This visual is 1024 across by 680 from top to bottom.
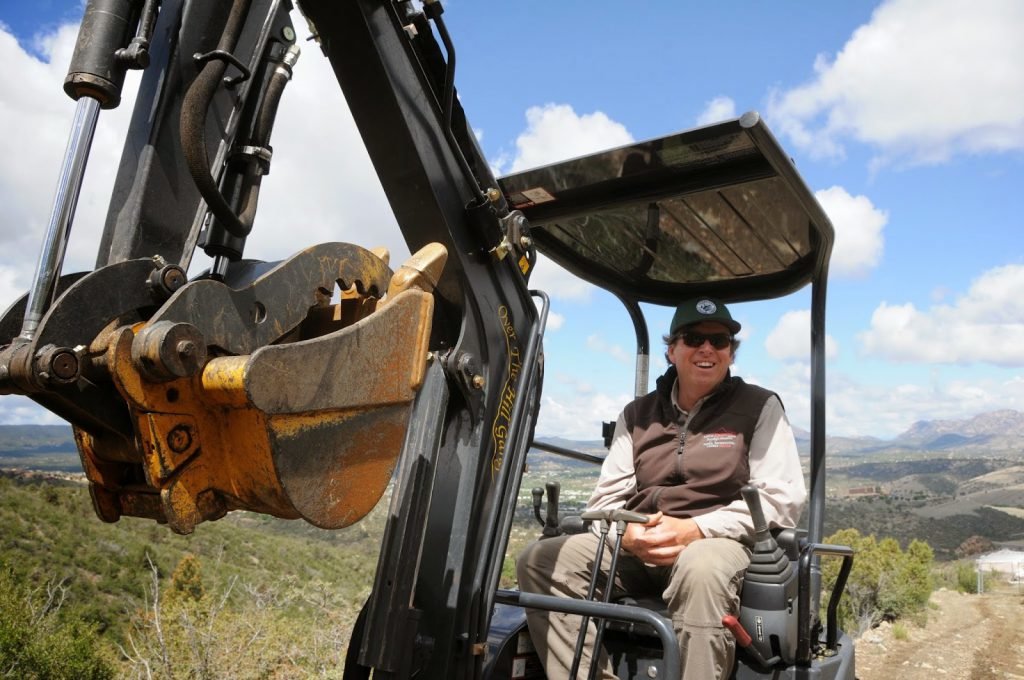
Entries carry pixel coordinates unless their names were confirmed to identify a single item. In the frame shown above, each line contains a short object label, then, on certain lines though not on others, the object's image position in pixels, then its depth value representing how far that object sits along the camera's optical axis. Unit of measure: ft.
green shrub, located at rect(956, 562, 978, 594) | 145.69
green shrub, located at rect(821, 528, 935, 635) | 92.53
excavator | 5.84
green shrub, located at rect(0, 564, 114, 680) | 49.93
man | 9.23
